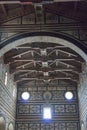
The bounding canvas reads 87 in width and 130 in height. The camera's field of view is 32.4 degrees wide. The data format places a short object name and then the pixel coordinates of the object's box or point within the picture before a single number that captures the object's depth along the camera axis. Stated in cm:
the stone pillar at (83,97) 1085
